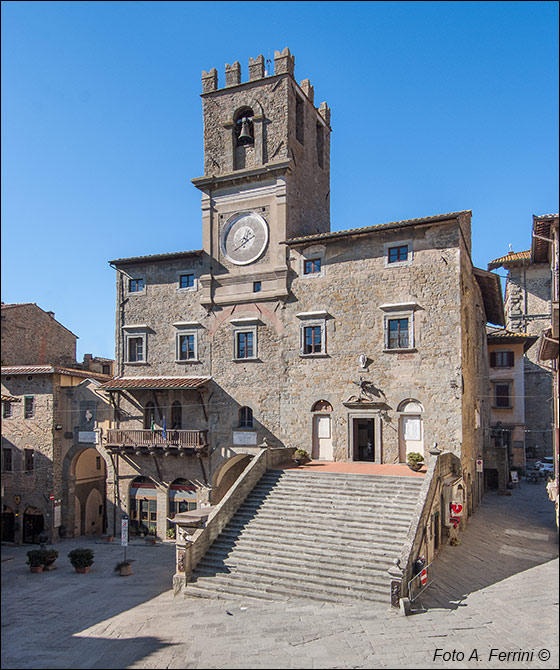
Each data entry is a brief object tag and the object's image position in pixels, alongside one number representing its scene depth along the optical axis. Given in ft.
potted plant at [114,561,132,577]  73.05
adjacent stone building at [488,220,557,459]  147.33
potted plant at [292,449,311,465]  83.25
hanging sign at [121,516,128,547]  69.79
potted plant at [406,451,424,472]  72.43
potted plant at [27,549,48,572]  76.02
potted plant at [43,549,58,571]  76.54
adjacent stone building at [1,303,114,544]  101.19
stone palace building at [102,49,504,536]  82.38
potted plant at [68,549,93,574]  74.84
